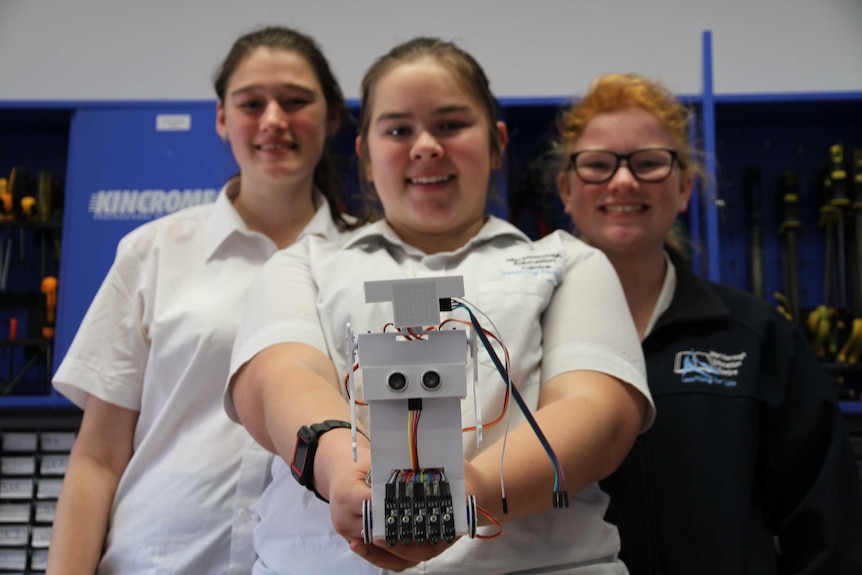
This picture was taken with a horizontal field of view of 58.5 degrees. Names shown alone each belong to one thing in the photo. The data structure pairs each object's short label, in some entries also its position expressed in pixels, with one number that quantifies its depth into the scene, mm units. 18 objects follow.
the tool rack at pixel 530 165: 2359
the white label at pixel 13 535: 2213
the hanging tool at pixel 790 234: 2609
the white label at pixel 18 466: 2260
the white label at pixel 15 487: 2246
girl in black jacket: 1494
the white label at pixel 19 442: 2285
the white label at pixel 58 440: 2275
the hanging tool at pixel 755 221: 2652
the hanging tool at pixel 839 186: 2525
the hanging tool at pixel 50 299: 2471
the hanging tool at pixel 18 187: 2527
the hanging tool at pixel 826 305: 2414
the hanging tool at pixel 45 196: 2551
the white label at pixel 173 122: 2482
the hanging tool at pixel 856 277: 2391
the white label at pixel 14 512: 2221
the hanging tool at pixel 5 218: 2527
